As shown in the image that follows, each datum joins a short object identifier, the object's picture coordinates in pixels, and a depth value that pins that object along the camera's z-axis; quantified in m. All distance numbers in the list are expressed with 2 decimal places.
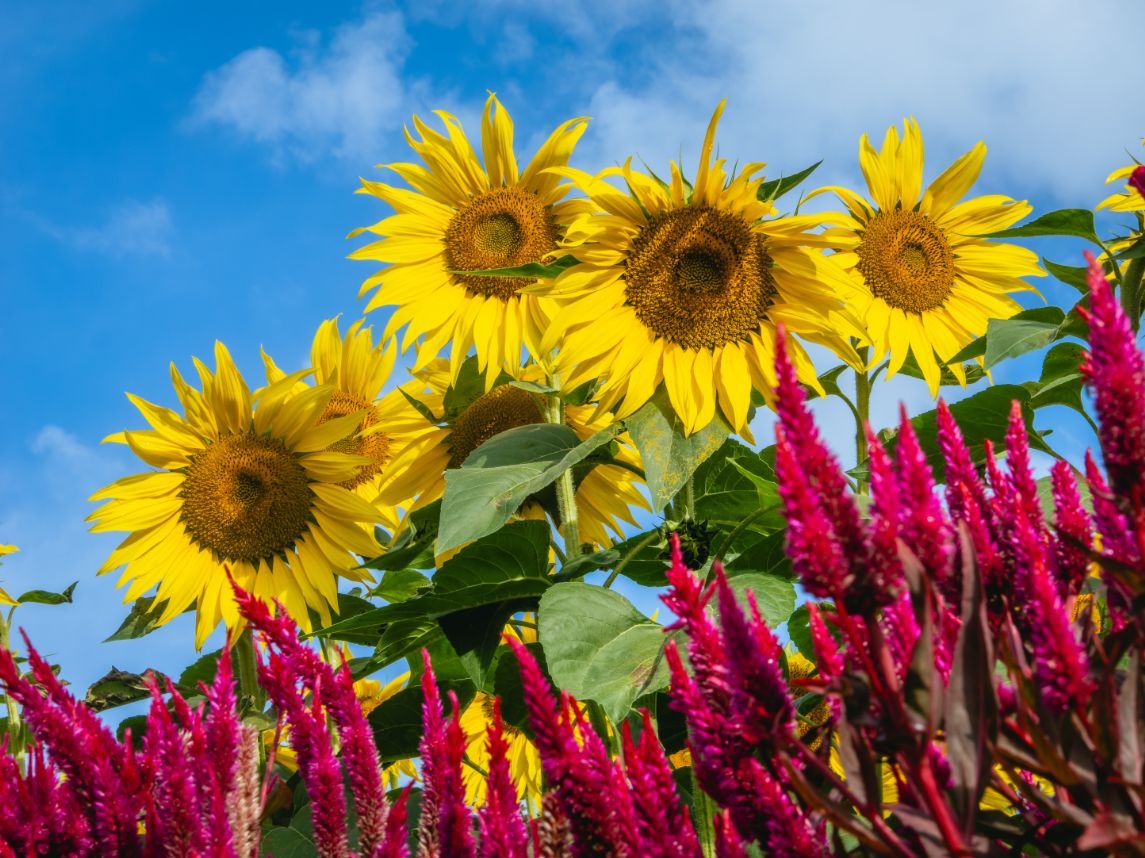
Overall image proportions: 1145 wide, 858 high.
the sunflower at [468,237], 4.30
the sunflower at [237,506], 4.50
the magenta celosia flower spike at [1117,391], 1.05
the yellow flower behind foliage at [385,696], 4.68
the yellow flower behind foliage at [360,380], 4.99
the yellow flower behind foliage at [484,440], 4.30
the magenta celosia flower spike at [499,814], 1.38
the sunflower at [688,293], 3.38
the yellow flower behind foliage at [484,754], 4.77
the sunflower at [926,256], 4.58
